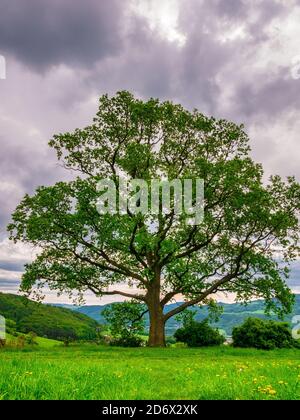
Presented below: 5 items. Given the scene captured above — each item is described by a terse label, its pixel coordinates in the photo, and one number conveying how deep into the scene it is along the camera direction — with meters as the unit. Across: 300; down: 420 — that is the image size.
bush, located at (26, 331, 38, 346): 29.20
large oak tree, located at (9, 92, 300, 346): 33.34
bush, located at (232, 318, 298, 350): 32.44
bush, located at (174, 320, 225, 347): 33.88
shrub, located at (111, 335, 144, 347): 34.00
